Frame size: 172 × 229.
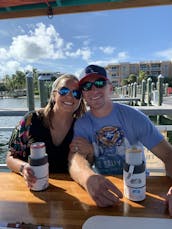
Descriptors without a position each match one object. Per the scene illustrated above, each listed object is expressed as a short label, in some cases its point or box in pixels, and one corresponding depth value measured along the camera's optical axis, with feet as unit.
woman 3.38
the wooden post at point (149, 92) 28.13
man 3.01
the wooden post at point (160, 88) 18.51
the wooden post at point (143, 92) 29.57
